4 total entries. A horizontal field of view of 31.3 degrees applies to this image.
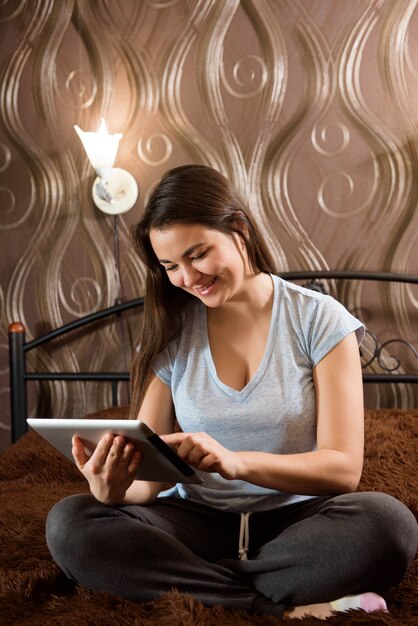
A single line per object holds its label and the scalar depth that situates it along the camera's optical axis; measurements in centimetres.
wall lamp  261
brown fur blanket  115
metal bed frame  264
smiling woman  121
